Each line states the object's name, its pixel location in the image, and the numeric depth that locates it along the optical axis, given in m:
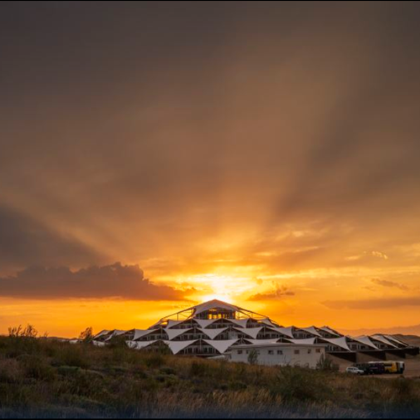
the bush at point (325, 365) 50.04
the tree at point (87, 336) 39.97
